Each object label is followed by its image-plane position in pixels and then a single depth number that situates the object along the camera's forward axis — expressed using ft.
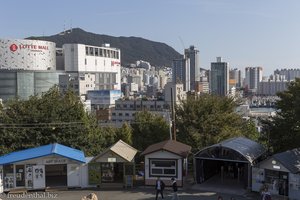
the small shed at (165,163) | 85.05
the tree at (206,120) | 108.63
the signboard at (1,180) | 83.00
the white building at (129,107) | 475.93
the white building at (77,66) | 610.65
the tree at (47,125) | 104.94
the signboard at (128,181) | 85.97
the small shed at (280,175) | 73.92
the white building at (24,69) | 497.87
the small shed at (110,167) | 85.25
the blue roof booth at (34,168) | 83.82
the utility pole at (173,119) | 104.13
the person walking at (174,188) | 72.95
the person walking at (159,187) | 74.38
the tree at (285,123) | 95.61
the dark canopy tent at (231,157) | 81.97
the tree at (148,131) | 122.83
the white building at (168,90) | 488.97
